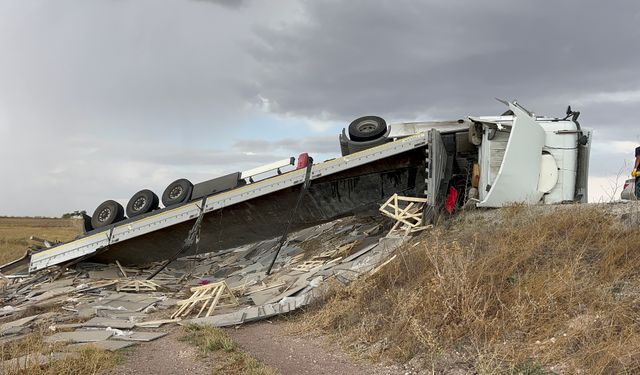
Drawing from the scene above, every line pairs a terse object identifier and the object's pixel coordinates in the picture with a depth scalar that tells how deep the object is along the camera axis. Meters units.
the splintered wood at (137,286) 9.80
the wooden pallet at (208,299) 7.59
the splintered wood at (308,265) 9.52
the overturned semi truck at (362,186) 9.18
